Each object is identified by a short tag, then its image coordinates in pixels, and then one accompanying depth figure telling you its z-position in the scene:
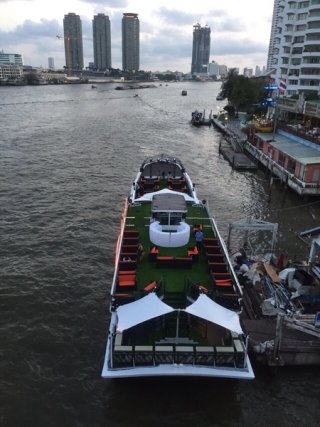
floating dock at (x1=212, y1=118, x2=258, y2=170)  53.26
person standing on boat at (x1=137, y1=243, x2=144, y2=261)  19.40
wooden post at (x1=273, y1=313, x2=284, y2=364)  16.30
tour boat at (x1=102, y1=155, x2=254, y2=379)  14.50
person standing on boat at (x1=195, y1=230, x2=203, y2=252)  20.41
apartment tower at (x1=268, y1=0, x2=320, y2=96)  92.19
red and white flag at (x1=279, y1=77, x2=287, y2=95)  55.61
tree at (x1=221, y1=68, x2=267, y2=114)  95.56
